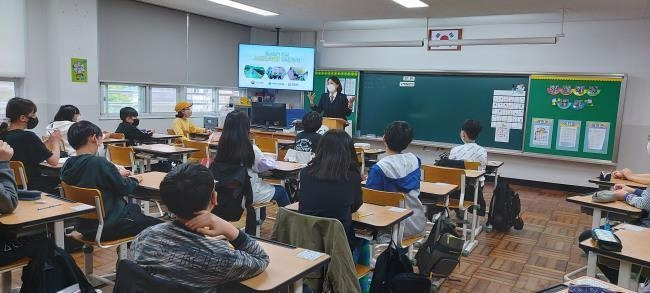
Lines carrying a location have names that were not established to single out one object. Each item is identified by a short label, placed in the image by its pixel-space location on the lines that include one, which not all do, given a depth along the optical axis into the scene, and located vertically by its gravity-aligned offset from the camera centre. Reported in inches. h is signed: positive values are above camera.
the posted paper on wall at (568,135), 272.8 -15.1
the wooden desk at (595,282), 62.1 -24.1
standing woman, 275.0 -3.2
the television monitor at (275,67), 349.4 +21.6
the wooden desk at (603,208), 120.0 -25.1
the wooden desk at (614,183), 158.9 -24.4
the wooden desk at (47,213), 86.4 -25.3
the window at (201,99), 330.3 -5.1
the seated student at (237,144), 129.0 -13.9
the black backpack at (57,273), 71.8 -29.0
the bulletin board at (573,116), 262.8 -3.4
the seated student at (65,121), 181.6 -14.4
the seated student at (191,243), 59.2 -19.5
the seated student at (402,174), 121.2 -19.0
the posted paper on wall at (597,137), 264.7 -14.9
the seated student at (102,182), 107.2 -22.0
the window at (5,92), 233.0 -4.9
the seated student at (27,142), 135.3 -17.1
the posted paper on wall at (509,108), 287.0 -0.6
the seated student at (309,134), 187.0 -14.9
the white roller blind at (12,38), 223.1 +21.6
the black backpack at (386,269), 97.0 -35.1
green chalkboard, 297.0 +0.3
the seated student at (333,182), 96.5 -17.7
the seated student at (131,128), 228.7 -19.6
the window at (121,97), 280.4 -5.5
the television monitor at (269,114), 293.9 -12.3
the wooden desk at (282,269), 62.7 -25.1
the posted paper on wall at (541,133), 280.5 -14.7
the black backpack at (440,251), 113.6 -36.2
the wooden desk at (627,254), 79.6 -24.5
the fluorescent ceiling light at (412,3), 230.1 +49.6
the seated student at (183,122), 254.5 -17.2
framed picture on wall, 306.7 +45.3
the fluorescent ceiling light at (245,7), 259.5 +50.4
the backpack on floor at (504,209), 187.2 -41.7
